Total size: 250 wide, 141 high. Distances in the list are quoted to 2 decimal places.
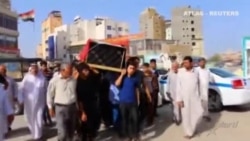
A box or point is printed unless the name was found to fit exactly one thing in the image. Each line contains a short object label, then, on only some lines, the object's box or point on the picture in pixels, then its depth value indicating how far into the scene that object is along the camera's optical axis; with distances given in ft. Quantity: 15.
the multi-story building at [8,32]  95.05
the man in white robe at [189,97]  13.71
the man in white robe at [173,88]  15.67
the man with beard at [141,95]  12.95
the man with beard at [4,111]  9.36
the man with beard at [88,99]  12.03
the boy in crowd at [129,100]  12.61
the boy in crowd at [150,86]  15.43
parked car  18.35
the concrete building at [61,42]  140.13
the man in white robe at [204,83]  16.23
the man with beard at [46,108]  16.74
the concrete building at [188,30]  140.87
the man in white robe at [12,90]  13.96
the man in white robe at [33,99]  13.91
